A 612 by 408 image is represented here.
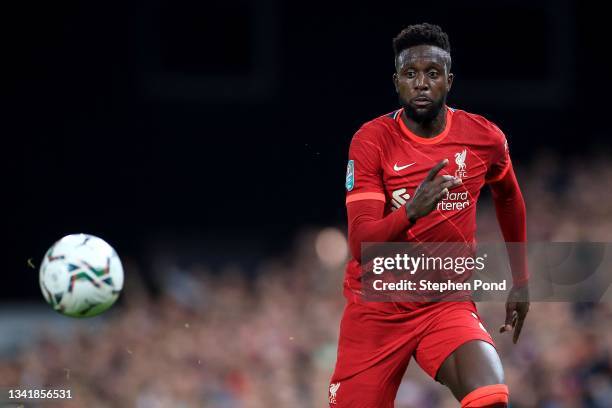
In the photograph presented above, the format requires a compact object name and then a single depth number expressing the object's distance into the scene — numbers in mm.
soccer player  11430
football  13594
